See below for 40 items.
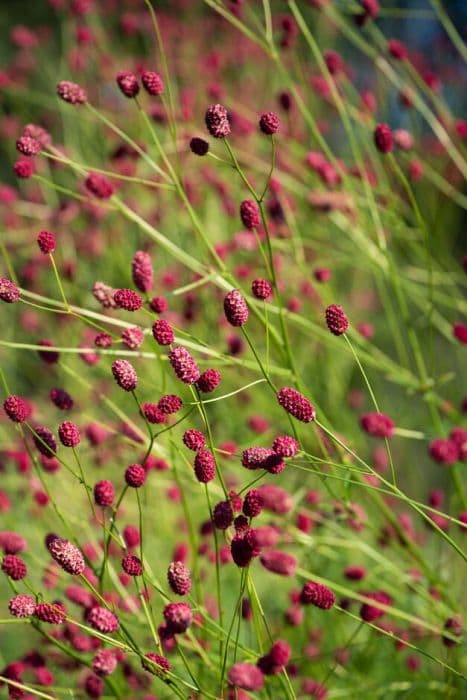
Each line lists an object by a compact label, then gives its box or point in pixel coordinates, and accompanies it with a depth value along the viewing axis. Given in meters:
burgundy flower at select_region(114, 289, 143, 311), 1.15
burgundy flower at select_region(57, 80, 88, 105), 1.25
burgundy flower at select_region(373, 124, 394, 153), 1.26
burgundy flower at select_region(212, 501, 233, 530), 1.12
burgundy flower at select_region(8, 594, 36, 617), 1.11
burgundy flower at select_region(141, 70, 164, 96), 1.22
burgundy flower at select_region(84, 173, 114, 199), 1.25
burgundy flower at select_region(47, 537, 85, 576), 1.10
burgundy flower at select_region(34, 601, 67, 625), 1.10
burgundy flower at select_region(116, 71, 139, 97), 1.23
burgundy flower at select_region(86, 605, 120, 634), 1.09
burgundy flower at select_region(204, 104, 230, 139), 1.15
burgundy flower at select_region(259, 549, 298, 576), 1.12
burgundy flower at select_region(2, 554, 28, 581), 1.13
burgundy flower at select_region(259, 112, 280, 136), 1.16
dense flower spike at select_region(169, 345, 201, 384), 1.11
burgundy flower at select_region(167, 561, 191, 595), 1.10
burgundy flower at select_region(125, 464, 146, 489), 1.13
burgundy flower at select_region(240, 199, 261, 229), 1.19
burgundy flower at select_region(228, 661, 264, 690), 1.07
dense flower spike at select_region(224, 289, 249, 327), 1.13
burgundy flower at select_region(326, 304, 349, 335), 1.13
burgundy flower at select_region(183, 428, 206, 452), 1.11
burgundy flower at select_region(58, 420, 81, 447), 1.12
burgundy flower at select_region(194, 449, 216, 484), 1.11
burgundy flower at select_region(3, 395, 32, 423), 1.13
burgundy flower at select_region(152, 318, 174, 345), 1.13
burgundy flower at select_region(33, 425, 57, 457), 1.17
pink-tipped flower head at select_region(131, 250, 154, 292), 1.21
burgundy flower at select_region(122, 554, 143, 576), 1.12
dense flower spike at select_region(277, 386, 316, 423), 1.12
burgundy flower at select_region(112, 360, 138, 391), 1.11
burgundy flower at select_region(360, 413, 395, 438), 1.21
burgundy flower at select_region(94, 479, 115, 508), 1.15
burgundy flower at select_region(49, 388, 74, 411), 1.20
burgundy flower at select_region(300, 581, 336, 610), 1.12
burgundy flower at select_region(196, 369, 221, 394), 1.13
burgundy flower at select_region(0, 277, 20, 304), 1.13
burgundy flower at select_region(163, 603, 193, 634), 1.08
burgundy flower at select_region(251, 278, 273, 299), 1.16
